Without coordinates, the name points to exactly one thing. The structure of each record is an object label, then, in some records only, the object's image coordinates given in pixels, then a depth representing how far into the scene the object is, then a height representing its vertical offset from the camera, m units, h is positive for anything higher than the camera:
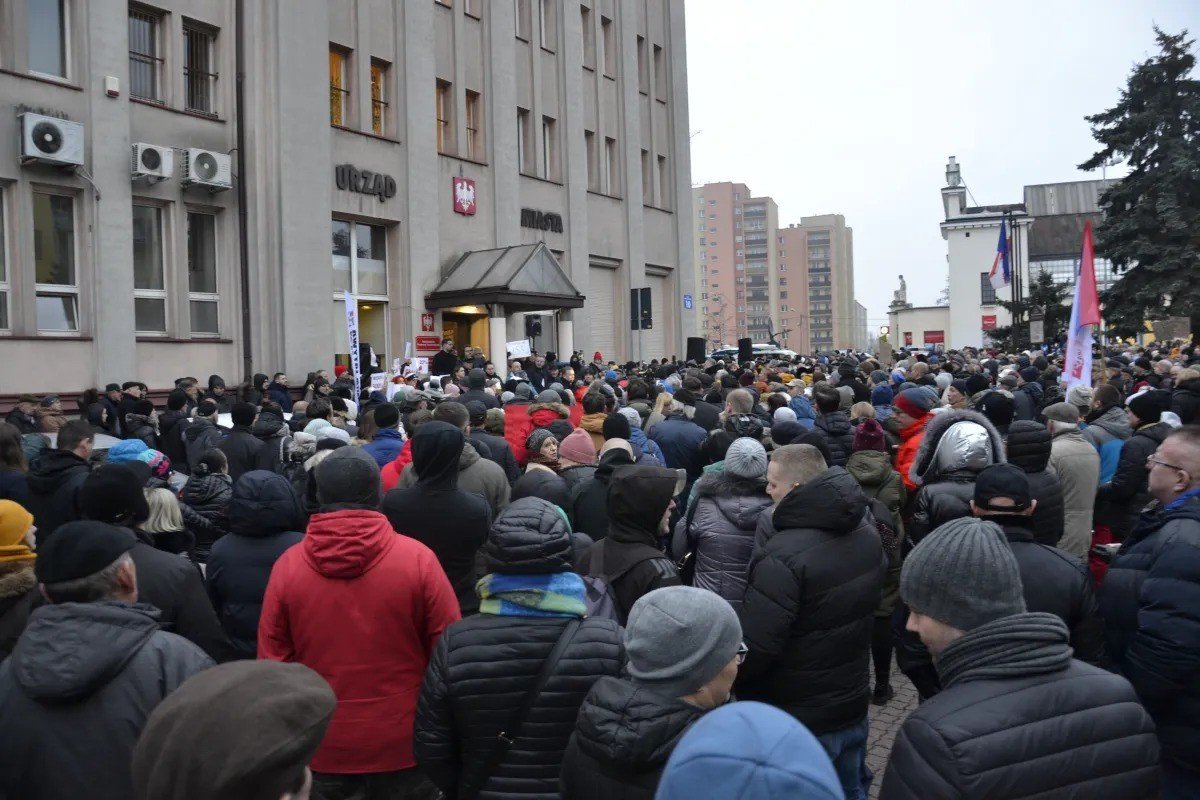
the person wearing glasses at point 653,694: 2.43 -0.90
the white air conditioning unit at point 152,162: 17.12 +4.14
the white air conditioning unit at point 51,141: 15.47 +4.17
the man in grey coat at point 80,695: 2.61 -0.92
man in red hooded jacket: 3.77 -1.05
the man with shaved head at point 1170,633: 3.34 -1.03
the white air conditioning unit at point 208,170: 18.20 +4.24
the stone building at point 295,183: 16.42 +4.44
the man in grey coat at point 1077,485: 6.44 -0.87
